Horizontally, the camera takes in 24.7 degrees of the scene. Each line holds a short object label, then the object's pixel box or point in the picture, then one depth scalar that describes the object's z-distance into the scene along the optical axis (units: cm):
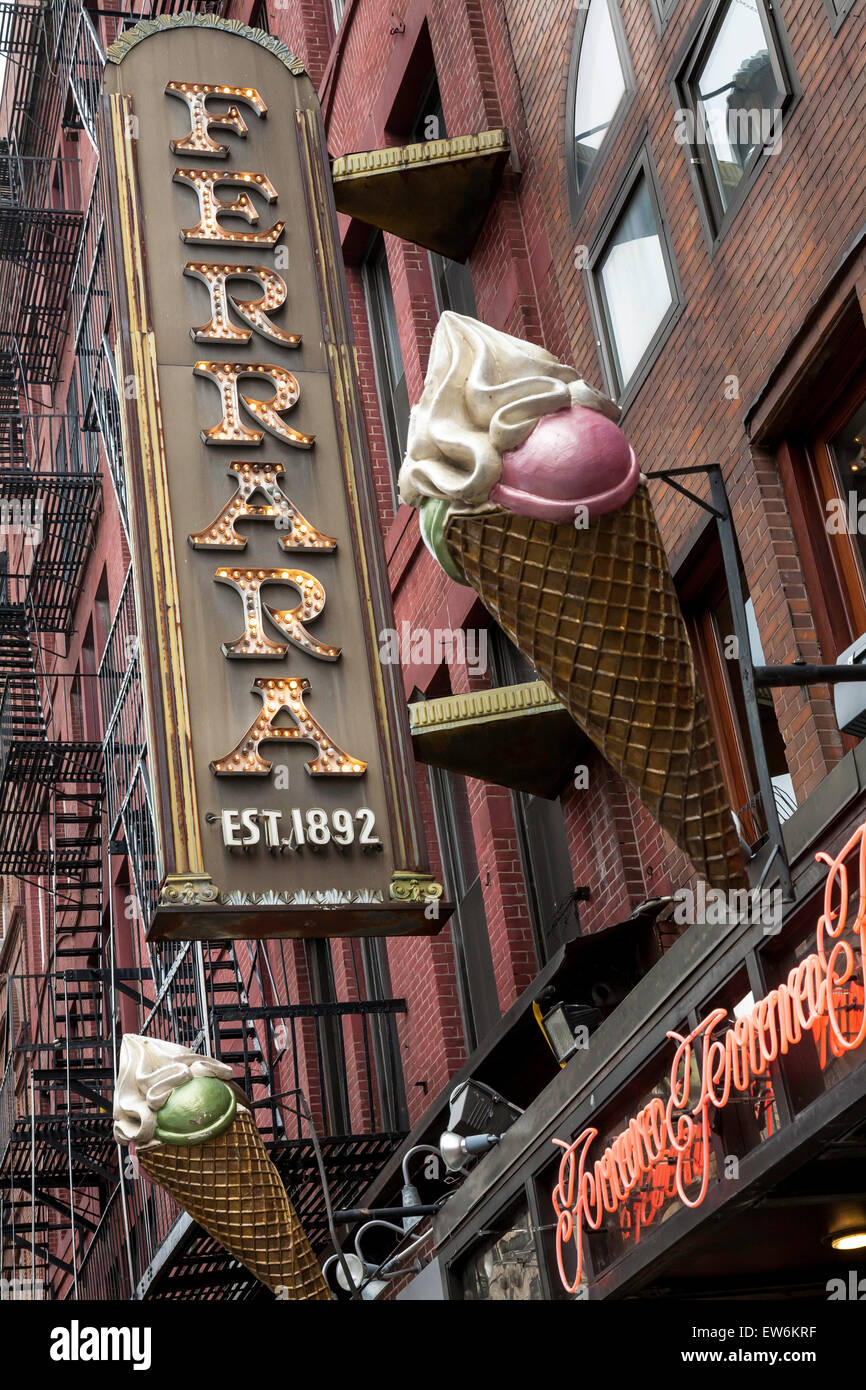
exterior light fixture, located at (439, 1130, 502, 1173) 1260
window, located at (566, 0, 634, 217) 1310
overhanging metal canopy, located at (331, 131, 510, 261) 1483
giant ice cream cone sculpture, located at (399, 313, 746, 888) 768
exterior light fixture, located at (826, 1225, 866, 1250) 1006
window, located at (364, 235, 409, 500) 1814
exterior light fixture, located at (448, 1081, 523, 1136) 1360
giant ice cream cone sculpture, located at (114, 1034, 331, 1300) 1393
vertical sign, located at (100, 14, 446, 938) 1189
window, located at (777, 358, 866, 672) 1043
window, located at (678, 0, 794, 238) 1102
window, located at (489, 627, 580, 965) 1436
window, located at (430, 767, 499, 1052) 1605
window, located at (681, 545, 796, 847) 1112
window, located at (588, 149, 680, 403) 1248
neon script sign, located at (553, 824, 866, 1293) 752
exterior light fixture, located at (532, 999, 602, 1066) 1266
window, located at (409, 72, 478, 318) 1652
